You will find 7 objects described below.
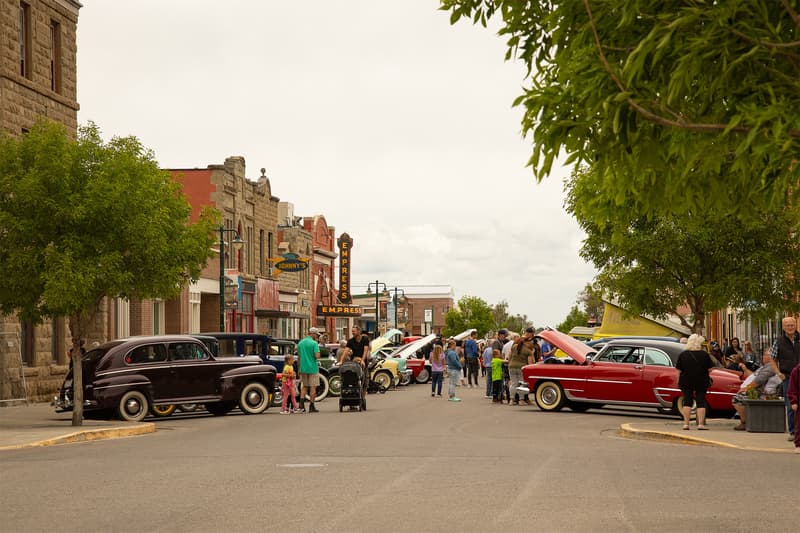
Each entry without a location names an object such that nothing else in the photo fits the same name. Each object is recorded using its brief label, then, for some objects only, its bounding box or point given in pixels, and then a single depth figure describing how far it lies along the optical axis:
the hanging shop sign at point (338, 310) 78.19
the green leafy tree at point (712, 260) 40.25
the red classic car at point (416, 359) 45.83
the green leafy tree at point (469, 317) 171.75
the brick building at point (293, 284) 67.31
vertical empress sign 83.62
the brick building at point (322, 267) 79.88
